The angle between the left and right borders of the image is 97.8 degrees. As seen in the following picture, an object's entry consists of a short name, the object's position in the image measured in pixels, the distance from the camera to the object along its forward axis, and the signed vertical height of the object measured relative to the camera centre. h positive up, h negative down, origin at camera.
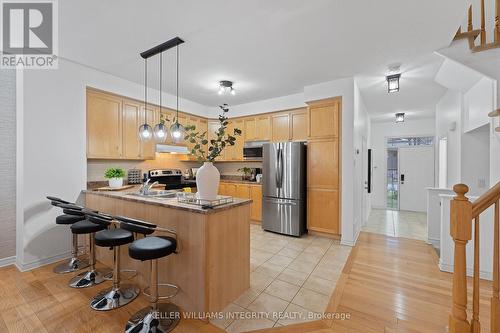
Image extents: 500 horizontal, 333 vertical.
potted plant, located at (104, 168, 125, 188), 3.48 -0.18
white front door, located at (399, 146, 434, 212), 6.51 -0.29
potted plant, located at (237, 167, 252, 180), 5.51 -0.19
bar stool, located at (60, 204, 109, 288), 2.46 -1.12
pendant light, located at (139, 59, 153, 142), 3.01 +0.46
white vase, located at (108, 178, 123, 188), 3.48 -0.26
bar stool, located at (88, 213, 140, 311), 2.04 -1.17
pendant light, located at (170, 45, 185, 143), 2.98 +0.47
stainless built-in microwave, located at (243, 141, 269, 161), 5.17 +0.36
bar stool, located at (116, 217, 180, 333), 1.75 -0.92
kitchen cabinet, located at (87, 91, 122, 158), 3.50 +0.67
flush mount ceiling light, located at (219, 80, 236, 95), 4.01 +1.50
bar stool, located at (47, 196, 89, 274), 2.71 -1.17
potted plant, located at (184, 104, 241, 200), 2.20 -0.07
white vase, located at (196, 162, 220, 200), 2.20 -0.17
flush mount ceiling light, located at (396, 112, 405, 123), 5.85 +1.34
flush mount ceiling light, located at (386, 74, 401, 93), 3.46 +1.33
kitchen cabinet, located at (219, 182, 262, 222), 4.96 -0.65
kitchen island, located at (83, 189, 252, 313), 1.94 -0.83
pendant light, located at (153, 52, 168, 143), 2.99 +0.47
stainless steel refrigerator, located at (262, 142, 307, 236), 4.15 -0.44
